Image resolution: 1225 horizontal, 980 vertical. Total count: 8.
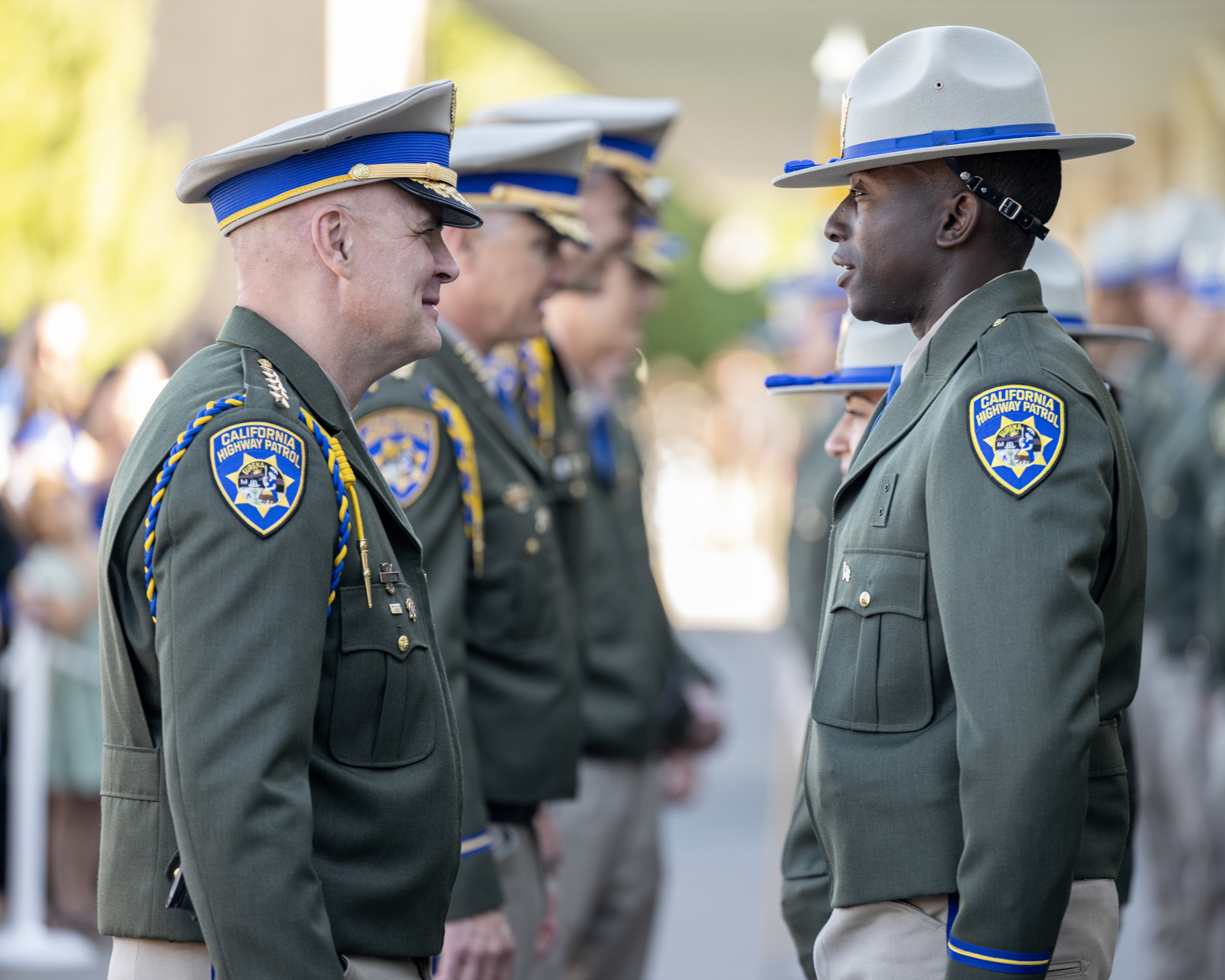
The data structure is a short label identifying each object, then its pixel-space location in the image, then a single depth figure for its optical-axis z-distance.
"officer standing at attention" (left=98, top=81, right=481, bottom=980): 4.18
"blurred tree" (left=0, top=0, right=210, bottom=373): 19.02
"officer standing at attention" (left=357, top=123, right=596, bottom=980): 6.78
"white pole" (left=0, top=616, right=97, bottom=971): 13.33
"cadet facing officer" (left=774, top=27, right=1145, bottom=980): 4.41
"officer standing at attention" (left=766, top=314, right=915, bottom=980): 5.69
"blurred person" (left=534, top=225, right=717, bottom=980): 9.41
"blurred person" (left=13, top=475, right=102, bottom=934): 13.34
